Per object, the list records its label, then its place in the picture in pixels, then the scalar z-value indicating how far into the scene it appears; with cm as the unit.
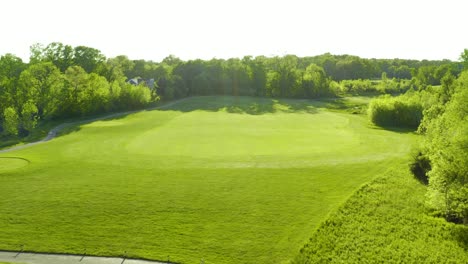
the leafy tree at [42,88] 7669
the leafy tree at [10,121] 6122
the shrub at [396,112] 6962
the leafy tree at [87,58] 11169
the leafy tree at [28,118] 6581
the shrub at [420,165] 3675
